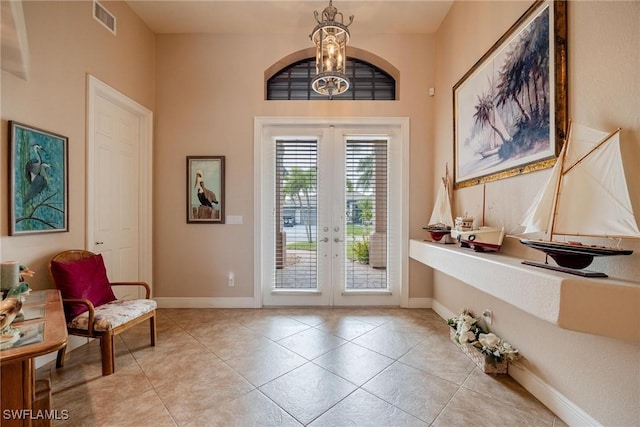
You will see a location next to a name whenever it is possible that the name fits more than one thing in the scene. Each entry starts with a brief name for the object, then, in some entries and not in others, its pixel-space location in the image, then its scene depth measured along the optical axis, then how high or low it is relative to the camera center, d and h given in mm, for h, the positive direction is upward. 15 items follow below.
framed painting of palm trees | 1666 +851
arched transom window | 3678 +1804
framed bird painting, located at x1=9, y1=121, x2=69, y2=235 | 1951 +227
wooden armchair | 2069 -838
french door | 3547 -50
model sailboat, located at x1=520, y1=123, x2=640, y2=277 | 1267 +50
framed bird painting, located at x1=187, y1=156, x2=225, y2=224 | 3482 +274
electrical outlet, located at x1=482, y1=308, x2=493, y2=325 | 2332 -946
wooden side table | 1201 -797
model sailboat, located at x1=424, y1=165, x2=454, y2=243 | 2936 -68
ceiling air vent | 2629 +1996
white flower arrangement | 2041 -1075
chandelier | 2316 +1404
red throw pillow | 2135 -620
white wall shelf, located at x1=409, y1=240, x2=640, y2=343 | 1171 -432
